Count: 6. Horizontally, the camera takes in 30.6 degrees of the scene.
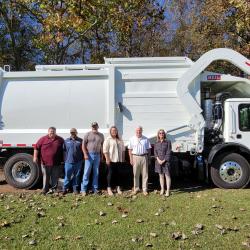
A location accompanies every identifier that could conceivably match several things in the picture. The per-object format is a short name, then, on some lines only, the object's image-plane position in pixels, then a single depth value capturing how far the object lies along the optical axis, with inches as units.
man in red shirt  420.2
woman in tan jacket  419.5
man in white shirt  417.4
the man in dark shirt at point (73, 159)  421.7
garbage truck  441.1
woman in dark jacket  413.4
